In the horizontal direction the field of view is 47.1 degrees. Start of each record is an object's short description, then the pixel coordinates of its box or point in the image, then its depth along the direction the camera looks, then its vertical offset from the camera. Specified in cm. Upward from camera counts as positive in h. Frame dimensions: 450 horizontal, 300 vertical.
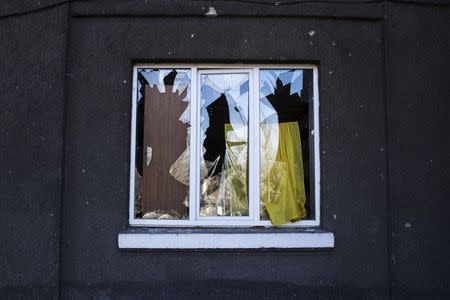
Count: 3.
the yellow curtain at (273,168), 488 +9
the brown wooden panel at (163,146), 491 +29
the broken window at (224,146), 487 +29
